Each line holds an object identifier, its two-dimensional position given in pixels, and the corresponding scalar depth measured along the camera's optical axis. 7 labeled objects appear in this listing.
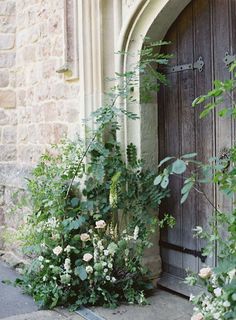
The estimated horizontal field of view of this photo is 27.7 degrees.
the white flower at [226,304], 2.17
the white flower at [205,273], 2.46
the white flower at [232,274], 2.17
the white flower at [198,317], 2.36
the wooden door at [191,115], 3.13
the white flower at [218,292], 2.28
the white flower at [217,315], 2.23
